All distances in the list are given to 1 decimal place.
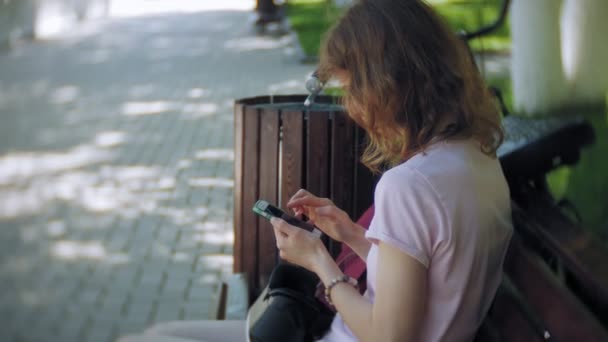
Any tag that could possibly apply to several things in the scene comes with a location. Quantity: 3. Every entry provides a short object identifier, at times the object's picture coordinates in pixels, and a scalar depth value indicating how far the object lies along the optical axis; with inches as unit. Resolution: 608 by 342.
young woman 72.6
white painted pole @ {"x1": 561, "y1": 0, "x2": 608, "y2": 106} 253.9
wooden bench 93.4
